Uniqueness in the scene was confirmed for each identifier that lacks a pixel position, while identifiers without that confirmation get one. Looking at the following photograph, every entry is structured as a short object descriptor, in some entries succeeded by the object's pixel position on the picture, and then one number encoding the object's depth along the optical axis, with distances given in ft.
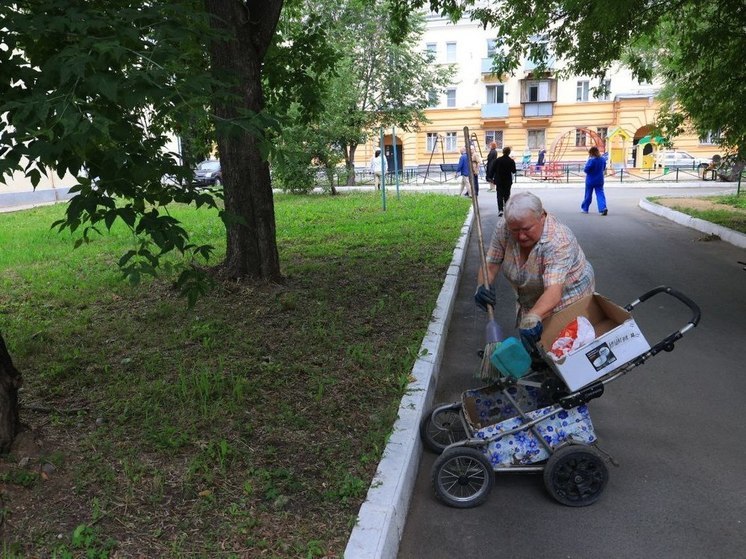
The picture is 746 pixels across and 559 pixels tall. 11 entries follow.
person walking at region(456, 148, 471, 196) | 63.26
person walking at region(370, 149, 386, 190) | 76.13
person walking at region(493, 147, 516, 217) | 45.96
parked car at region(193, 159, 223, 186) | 92.53
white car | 116.98
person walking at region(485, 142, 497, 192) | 47.60
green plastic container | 10.53
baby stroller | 10.72
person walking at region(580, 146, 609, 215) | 48.08
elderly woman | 10.93
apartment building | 135.54
